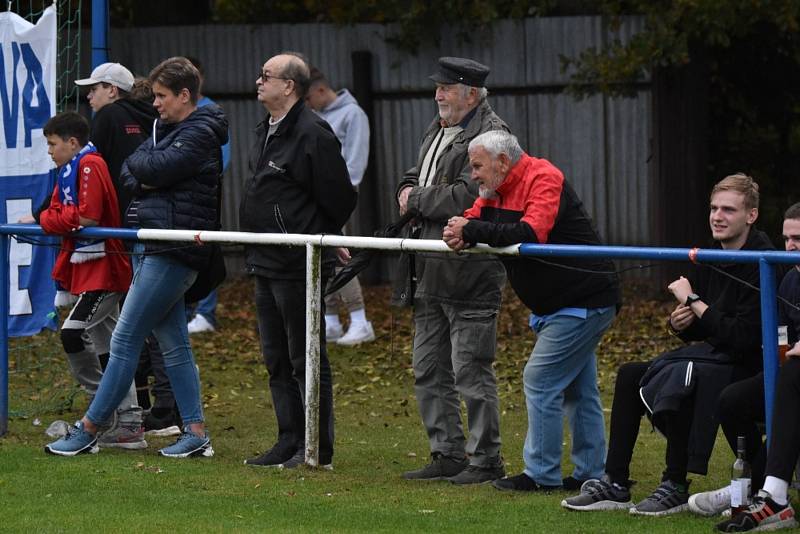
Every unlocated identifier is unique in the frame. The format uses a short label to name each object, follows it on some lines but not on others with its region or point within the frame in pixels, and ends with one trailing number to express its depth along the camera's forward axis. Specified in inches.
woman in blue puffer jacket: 616.1
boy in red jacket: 644.1
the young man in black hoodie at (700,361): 508.7
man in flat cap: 582.6
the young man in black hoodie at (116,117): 700.0
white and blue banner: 710.5
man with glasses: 610.2
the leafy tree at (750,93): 1114.7
